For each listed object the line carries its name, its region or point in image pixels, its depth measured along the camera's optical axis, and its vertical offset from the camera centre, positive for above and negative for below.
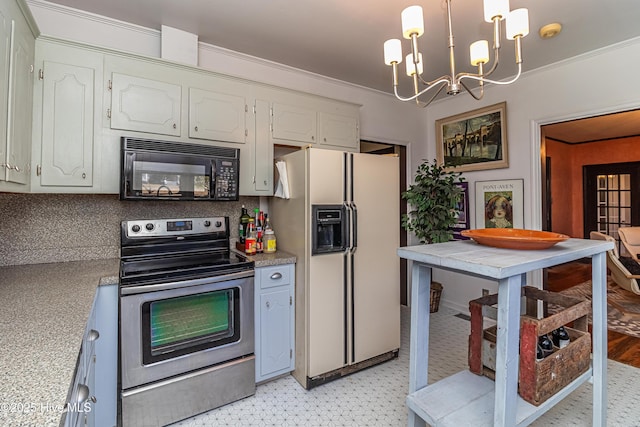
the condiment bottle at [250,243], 2.36 -0.18
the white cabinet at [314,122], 2.51 +0.84
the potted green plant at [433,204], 3.26 +0.15
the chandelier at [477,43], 1.37 +0.89
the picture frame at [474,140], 3.29 +0.90
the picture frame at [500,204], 3.17 +0.15
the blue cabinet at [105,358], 1.65 -0.76
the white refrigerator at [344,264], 2.18 -0.34
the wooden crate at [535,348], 1.19 -0.57
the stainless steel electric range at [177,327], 1.71 -0.66
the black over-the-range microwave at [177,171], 1.90 +0.33
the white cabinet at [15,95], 1.29 +0.59
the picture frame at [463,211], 3.63 +0.08
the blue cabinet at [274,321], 2.15 -0.73
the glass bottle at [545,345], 1.39 -0.59
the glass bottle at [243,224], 2.54 -0.04
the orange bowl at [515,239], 1.26 -0.09
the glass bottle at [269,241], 2.44 -0.18
